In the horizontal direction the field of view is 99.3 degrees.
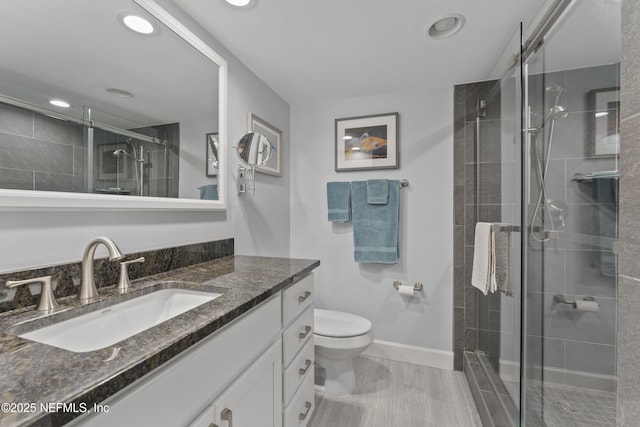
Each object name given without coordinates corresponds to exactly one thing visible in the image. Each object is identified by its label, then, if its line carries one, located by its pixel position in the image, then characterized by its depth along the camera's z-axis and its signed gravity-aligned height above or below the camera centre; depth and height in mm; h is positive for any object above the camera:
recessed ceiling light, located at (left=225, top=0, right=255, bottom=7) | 1238 +972
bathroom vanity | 427 -309
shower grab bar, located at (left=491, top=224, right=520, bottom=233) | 1520 -75
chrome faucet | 852 -189
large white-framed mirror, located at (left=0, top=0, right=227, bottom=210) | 788 +387
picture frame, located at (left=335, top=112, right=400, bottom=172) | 2168 +590
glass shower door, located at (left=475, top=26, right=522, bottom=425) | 1490 +29
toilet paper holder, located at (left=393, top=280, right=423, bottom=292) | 2100 -554
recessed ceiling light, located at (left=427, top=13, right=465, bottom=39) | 1365 +1001
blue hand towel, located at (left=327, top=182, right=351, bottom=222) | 2230 +110
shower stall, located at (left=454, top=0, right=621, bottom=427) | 1073 -17
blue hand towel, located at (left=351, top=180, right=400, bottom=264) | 2107 -97
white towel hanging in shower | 1638 -282
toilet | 1672 -821
